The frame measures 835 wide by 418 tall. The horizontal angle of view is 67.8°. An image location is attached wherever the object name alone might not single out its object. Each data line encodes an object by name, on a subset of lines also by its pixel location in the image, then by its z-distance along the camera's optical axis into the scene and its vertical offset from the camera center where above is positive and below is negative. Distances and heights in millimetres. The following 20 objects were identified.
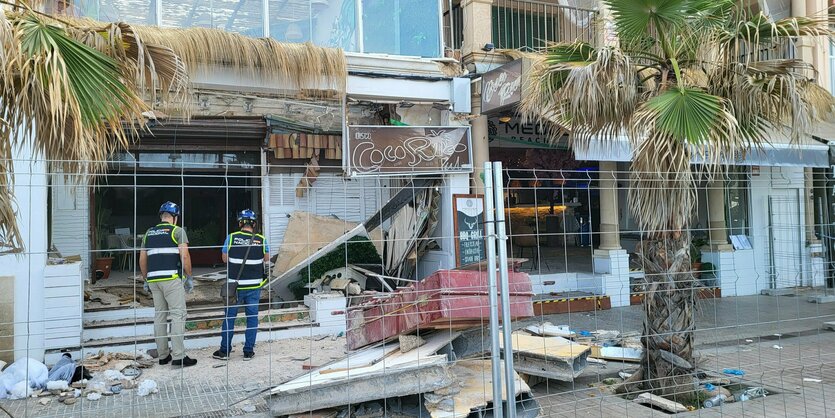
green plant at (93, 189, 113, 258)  11578 +280
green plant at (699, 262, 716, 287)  12797 -1143
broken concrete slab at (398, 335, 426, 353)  5594 -1045
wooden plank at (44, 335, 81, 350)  7616 -1321
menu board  10805 +0
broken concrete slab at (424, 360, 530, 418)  4973 -1405
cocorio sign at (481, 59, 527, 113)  9805 +2291
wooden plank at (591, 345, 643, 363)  7353 -1575
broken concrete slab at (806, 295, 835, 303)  12273 -1645
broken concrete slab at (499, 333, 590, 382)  5996 -1345
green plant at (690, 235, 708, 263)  13328 -599
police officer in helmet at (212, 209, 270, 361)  7707 -490
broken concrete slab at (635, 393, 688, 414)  5750 -1721
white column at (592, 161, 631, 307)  11602 -687
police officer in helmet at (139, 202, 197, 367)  7430 -463
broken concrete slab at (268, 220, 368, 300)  9922 -498
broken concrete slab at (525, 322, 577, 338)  7695 -1374
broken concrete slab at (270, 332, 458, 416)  5016 -1274
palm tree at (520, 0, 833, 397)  5715 +1117
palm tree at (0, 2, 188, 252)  3941 +973
